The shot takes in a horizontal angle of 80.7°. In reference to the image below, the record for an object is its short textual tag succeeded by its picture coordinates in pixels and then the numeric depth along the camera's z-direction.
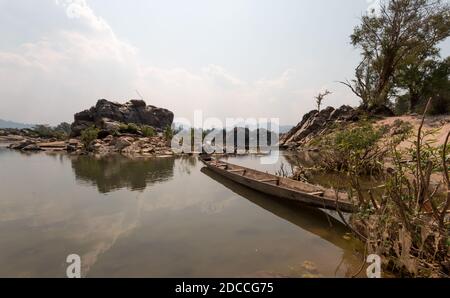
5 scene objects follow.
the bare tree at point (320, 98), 39.06
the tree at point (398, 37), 23.81
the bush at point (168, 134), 35.59
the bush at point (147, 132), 40.44
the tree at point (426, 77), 27.64
